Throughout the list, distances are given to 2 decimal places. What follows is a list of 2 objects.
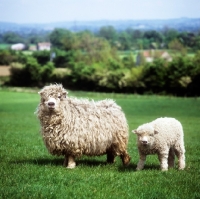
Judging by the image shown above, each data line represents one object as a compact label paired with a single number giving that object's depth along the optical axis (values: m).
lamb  8.34
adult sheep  9.01
